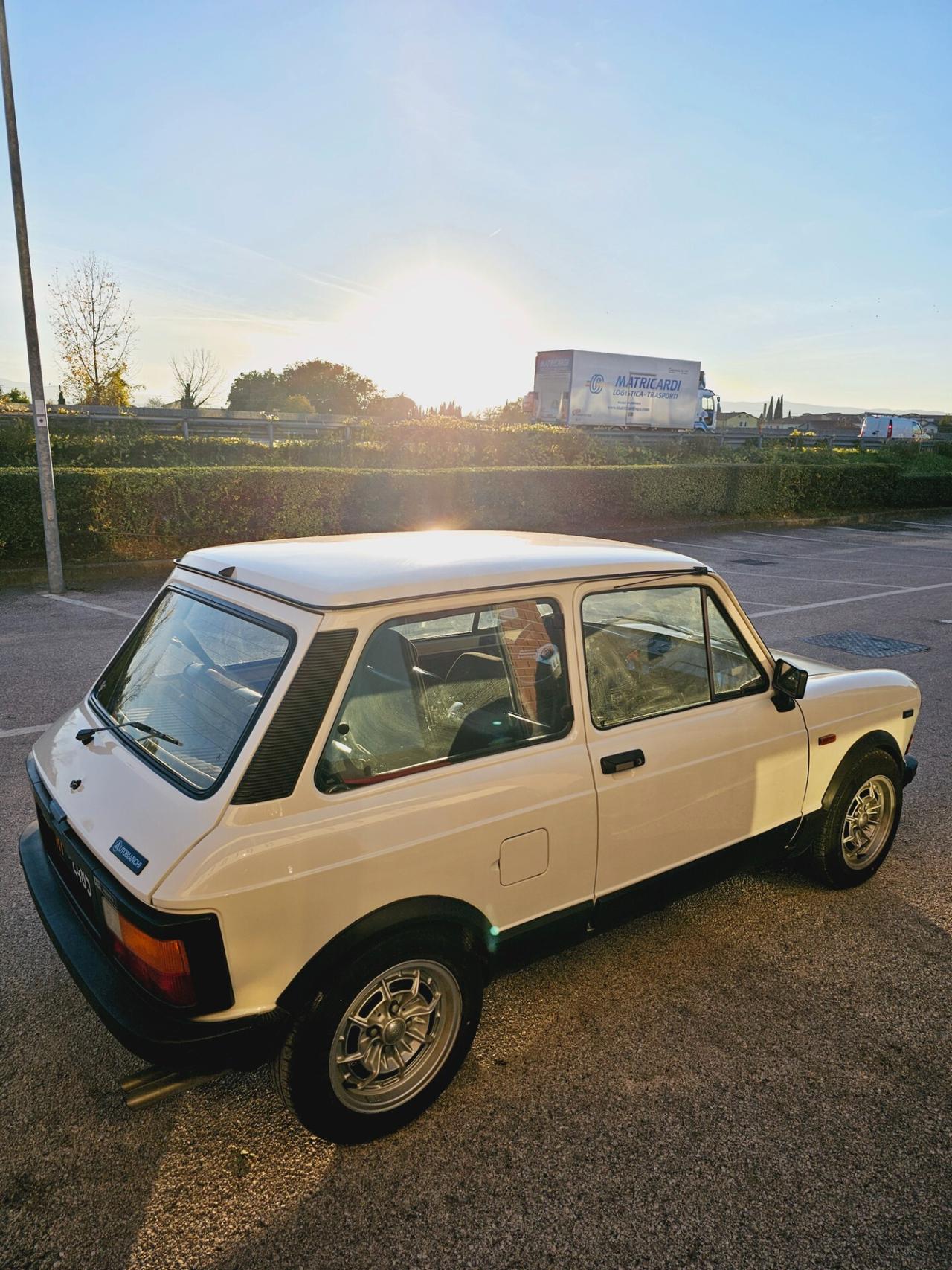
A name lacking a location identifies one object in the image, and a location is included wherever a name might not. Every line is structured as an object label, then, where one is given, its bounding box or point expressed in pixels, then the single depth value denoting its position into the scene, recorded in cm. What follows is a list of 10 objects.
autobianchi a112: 209
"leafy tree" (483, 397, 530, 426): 3240
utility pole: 939
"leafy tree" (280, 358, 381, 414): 5916
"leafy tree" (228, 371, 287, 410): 5400
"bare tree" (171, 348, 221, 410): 2595
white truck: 3547
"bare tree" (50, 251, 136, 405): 2522
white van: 4631
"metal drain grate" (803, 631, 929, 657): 802
